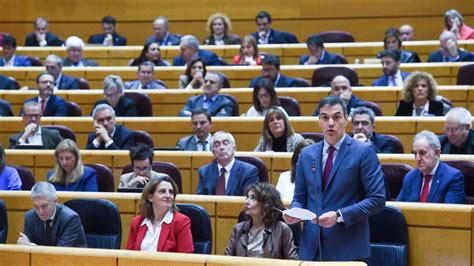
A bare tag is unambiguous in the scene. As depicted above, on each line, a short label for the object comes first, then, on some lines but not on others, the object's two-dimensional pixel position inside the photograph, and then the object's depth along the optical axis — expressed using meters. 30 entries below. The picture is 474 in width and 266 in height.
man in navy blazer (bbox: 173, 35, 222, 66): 20.06
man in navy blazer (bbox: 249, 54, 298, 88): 17.80
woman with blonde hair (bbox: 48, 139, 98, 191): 12.75
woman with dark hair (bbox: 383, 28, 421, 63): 19.59
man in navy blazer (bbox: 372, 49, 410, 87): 17.36
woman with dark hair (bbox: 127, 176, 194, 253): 10.34
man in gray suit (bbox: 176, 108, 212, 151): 14.51
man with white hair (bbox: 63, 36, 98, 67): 20.94
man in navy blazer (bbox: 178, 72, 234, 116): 16.45
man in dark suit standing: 8.21
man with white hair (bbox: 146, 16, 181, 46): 22.58
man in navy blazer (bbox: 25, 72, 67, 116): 17.23
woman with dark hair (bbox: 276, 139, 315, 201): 11.30
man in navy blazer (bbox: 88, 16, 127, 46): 23.81
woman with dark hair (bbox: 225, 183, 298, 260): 9.77
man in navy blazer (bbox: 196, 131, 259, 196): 12.30
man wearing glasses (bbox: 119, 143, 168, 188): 12.45
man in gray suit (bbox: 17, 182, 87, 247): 10.74
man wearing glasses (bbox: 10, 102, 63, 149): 15.23
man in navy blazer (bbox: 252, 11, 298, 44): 22.36
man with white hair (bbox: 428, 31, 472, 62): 18.72
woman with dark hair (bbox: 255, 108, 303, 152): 13.60
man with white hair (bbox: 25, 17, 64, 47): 23.78
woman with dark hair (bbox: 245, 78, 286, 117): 15.54
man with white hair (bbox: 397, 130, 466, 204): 10.70
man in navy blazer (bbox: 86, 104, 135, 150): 14.87
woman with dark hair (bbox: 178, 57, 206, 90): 17.97
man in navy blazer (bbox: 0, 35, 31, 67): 21.36
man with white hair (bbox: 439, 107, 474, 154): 12.52
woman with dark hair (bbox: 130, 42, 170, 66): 20.27
